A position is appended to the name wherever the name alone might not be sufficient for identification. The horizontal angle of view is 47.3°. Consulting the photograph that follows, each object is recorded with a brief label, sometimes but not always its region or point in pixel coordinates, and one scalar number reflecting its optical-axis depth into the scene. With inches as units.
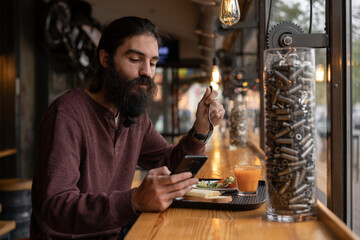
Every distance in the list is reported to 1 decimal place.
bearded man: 51.0
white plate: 61.4
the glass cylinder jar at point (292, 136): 45.8
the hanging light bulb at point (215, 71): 145.5
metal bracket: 63.0
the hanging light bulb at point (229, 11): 73.7
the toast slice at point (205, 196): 54.2
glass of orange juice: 58.7
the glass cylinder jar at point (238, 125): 147.4
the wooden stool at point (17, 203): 161.2
